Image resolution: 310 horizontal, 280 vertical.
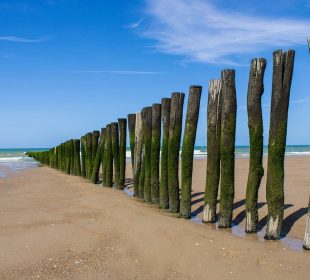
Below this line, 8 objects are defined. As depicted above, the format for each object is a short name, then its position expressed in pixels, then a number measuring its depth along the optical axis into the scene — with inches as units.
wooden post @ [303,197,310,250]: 180.1
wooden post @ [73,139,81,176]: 640.4
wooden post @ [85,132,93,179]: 550.3
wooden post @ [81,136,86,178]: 596.1
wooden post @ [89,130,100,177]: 523.2
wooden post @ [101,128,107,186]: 466.0
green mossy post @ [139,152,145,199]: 342.6
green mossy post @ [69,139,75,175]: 691.4
